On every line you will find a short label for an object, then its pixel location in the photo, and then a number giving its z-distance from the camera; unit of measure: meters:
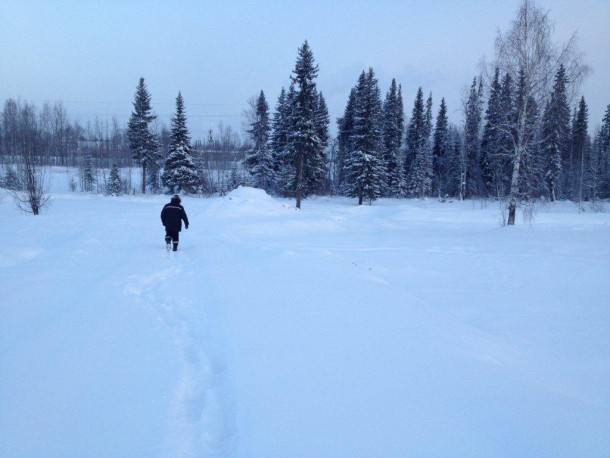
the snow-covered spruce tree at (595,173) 41.79
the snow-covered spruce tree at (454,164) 49.44
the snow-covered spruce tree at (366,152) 37.34
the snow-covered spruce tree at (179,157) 38.09
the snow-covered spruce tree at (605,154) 42.04
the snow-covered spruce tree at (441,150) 52.28
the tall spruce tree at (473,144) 41.49
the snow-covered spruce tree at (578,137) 45.58
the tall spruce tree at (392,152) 45.75
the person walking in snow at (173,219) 10.80
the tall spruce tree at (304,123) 30.61
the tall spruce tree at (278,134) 43.34
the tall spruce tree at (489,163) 39.81
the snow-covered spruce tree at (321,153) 35.38
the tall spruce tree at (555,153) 38.11
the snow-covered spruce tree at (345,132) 48.53
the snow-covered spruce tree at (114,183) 44.59
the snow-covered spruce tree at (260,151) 41.56
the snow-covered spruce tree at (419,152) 47.00
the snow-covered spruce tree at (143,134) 40.56
